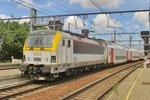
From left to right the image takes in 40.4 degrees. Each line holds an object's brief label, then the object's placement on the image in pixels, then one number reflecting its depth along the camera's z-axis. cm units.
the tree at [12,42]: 3498
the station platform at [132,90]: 896
